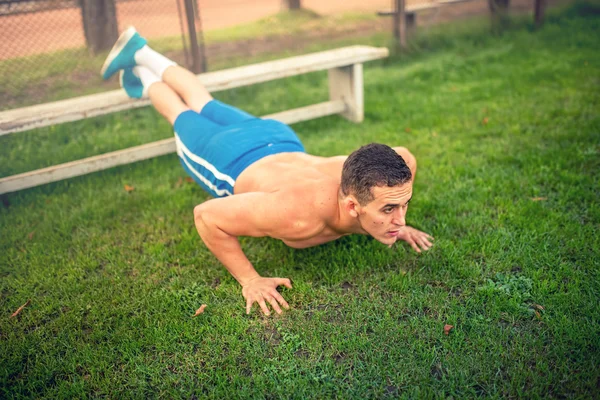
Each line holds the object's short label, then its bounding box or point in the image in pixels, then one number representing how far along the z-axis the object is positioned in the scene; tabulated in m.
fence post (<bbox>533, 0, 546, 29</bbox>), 8.88
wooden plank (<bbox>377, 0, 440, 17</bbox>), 8.11
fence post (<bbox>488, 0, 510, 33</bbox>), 8.96
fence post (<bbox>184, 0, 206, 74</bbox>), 6.19
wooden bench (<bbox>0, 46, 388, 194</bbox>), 4.53
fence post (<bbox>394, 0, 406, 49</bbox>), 7.98
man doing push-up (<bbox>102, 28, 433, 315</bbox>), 2.77
